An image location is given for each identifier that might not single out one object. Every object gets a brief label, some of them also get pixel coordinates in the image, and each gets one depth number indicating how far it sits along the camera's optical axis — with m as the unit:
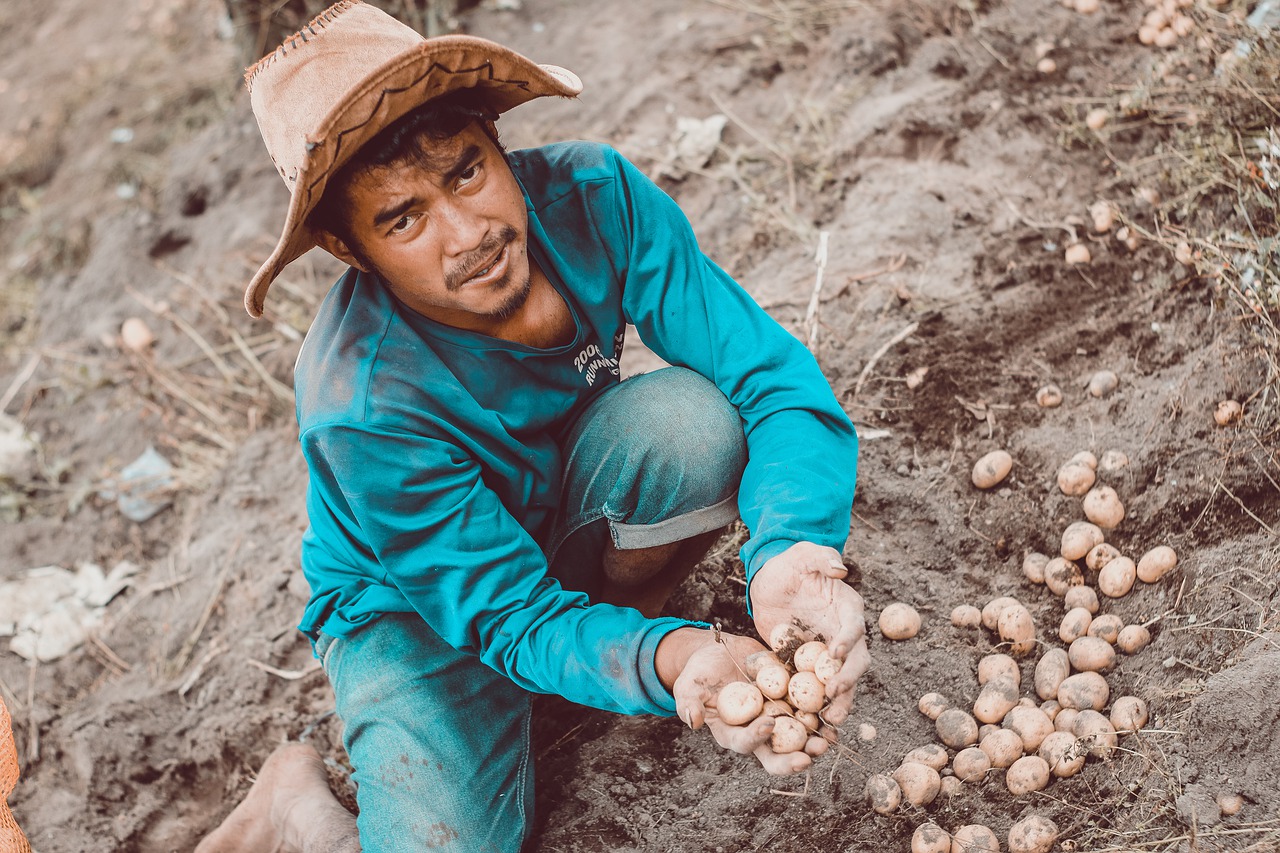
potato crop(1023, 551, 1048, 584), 2.32
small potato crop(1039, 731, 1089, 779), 1.93
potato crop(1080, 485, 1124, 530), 2.31
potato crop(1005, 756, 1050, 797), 1.94
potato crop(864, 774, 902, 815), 1.96
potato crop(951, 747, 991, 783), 1.98
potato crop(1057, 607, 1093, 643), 2.16
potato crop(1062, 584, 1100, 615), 2.22
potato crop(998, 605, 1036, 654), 2.17
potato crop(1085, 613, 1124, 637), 2.13
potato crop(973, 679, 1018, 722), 2.07
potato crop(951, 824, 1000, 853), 1.86
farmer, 1.65
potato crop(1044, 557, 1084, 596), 2.26
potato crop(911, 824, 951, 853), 1.87
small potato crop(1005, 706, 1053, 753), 2.00
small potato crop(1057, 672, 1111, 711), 2.03
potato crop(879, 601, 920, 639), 2.22
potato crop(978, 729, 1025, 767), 1.99
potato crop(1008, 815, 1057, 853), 1.83
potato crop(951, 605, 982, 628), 2.26
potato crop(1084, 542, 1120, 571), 2.25
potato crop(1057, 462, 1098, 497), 2.40
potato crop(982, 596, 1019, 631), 2.21
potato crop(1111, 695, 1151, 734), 1.93
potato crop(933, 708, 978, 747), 2.06
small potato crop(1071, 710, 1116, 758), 1.92
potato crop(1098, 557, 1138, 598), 2.20
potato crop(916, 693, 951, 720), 2.12
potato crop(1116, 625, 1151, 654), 2.09
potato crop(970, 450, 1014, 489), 2.49
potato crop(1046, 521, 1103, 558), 2.28
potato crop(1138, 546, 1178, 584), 2.17
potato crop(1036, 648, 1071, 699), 2.10
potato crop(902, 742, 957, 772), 2.02
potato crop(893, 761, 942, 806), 1.97
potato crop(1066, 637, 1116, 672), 2.09
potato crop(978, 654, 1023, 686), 2.12
